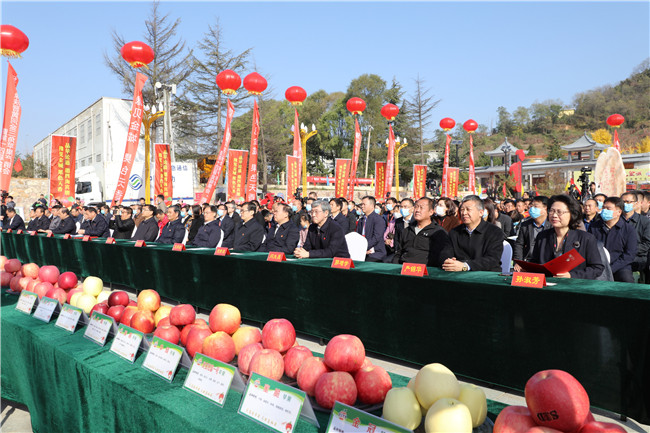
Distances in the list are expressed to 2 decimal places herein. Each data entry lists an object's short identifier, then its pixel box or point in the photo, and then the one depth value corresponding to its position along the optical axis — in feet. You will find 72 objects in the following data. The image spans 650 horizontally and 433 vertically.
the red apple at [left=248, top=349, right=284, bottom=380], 5.57
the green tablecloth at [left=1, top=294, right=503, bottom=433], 5.07
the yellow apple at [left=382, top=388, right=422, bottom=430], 4.36
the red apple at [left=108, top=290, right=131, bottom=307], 9.16
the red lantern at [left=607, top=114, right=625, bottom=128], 69.77
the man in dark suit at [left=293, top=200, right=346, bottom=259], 17.63
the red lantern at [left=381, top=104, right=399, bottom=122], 69.92
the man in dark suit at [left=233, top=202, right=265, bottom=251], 23.35
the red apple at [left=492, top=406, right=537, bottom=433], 3.87
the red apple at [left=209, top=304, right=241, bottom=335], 7.08
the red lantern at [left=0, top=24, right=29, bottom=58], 32.63
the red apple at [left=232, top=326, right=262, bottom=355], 6.78
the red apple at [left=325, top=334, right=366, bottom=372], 5.27
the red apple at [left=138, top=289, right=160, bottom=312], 8.79
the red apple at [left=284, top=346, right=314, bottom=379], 5.77
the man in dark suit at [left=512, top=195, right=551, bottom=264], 17.12
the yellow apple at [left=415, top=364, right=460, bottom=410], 4.37
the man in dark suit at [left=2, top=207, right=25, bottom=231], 42.85
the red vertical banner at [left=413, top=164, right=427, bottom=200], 71.87
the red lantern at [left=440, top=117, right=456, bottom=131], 83.15
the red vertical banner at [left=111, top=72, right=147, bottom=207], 39.04
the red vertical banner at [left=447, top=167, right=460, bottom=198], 77.61
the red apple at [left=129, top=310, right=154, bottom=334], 8.14
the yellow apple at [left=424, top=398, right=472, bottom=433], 3.93
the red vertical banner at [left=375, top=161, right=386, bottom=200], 70.44
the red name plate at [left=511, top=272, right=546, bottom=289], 9.62
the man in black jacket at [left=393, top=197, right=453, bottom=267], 15.74
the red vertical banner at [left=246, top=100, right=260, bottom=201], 46.70
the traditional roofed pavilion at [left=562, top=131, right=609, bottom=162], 135.52
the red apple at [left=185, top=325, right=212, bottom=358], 6.75
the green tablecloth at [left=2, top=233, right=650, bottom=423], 8.79
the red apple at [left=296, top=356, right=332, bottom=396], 5.28
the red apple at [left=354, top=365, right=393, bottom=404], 5.05
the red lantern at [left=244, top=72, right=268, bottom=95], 48.78
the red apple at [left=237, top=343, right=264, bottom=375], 5.95
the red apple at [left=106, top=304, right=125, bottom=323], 8.70
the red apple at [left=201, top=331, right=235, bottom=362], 6.39
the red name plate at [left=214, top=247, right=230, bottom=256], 17.79
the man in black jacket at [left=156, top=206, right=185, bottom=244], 26.35
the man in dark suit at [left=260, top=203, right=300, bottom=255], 21.01
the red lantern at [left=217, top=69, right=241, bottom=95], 46.42
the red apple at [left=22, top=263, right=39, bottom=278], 12.37
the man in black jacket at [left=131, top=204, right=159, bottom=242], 28.27
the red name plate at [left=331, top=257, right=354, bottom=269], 13.56
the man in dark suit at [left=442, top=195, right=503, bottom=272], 13.09
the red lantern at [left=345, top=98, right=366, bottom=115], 61.31
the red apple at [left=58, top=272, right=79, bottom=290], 11.32
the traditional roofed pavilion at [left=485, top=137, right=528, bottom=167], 129.84
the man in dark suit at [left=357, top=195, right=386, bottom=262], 24.88
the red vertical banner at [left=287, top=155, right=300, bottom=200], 51.83
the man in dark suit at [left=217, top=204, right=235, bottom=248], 26.63
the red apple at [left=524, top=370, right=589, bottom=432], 3.68
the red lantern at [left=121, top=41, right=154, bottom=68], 36.96
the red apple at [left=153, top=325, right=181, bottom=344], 7.22
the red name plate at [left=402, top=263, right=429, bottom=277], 11.68
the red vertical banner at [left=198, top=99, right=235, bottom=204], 45.88
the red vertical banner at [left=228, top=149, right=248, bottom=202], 48.49
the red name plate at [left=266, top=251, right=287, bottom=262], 15.31
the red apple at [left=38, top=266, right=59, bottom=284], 11.67
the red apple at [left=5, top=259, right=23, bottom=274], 13.10
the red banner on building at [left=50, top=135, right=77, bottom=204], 49.37
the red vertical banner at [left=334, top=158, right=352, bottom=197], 56.54
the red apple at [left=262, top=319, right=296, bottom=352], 6.19
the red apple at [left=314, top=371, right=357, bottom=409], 4.90
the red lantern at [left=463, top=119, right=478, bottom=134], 89.36
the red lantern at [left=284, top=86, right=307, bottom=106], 53.67
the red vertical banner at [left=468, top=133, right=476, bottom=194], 77.19
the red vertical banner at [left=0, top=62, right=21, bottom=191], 35.27
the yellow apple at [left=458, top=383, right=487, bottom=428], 4.44
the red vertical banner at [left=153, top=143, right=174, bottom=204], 52.54
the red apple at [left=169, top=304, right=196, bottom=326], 7.53
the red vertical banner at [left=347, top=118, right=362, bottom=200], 60.18
